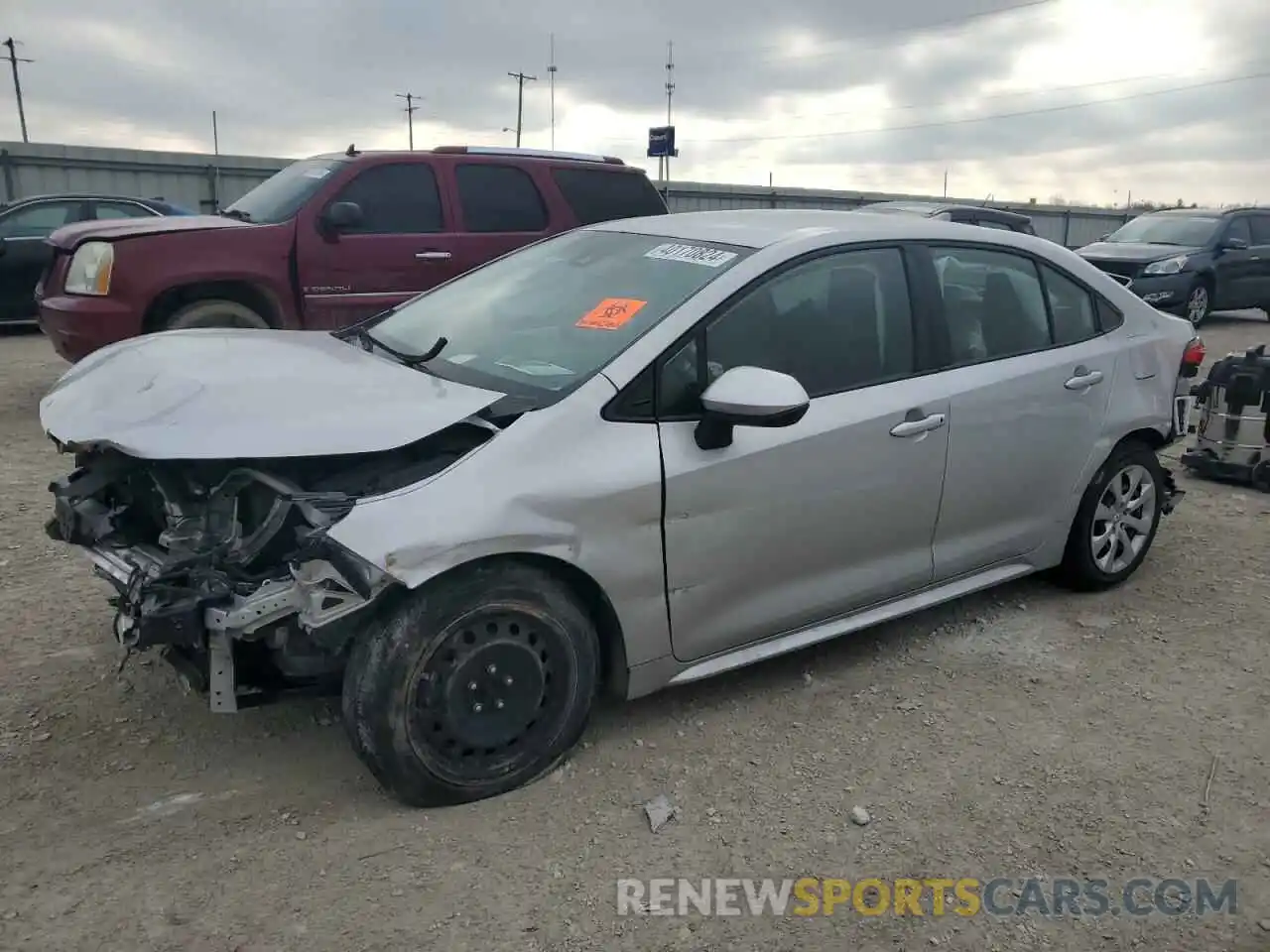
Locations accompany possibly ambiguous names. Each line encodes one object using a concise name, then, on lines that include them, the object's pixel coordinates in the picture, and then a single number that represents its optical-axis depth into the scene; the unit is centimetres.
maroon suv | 685
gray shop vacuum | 634
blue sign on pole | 2658
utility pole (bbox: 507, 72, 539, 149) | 5791
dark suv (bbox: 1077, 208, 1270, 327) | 1334
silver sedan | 286
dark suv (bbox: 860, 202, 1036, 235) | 1164
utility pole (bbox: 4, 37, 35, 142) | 4634
